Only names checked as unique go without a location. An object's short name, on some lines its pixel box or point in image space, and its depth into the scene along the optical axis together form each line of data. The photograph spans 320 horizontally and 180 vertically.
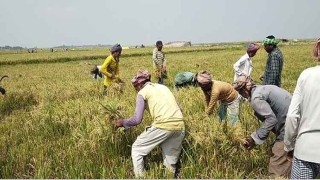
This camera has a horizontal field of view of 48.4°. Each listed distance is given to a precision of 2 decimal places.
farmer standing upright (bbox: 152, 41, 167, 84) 10.04
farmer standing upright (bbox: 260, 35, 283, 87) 6.37
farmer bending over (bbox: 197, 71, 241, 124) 5.47
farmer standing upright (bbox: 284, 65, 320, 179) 2.71
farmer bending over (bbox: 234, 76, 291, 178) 3.94
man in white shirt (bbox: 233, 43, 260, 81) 7.56
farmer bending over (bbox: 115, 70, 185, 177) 4.29
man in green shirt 8.02
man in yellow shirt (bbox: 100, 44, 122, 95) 8.00
